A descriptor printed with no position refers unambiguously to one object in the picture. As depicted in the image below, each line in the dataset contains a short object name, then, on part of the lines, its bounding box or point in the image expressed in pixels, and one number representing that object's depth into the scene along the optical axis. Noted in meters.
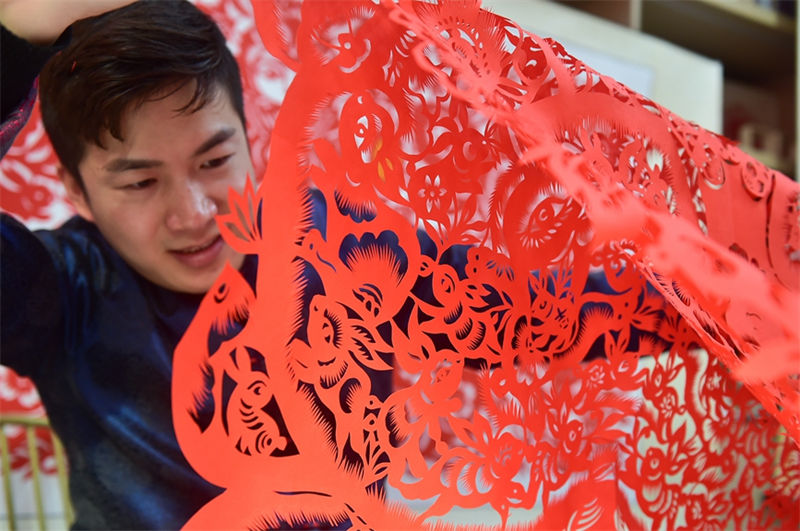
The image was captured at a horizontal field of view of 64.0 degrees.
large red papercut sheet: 0.54
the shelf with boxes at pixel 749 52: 1.65
